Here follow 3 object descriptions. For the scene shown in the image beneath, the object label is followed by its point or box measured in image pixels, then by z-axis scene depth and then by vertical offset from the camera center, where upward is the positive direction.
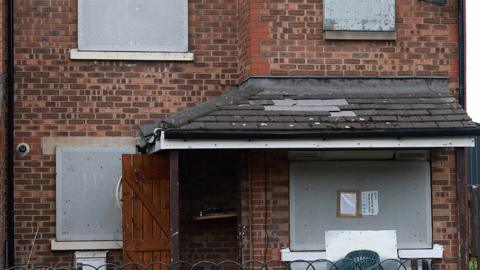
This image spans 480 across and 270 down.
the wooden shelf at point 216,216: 12.25 -1.00
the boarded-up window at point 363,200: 11.80 -0.78
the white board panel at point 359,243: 11.18 -1.25
